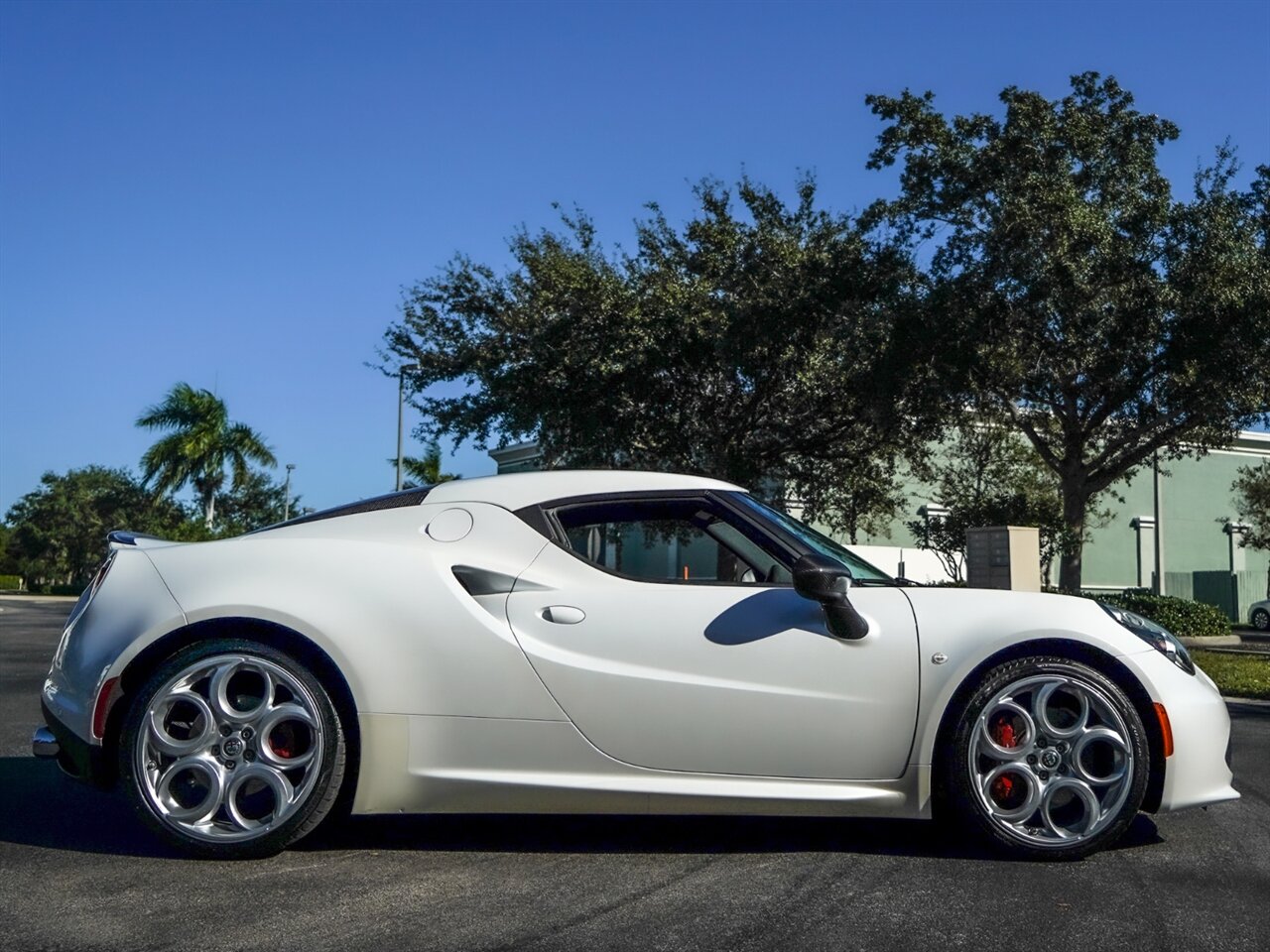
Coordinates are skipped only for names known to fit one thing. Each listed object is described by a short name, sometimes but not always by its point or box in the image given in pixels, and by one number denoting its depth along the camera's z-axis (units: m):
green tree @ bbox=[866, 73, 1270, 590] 19.02
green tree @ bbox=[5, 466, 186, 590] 73.19
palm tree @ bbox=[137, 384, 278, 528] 43.97
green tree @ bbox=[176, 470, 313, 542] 69.06
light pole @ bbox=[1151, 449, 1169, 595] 32.69
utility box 19.36
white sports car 4.30
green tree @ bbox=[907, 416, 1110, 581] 29.58
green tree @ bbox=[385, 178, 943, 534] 22.14
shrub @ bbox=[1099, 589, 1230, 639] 23.12
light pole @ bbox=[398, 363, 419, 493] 26.64
